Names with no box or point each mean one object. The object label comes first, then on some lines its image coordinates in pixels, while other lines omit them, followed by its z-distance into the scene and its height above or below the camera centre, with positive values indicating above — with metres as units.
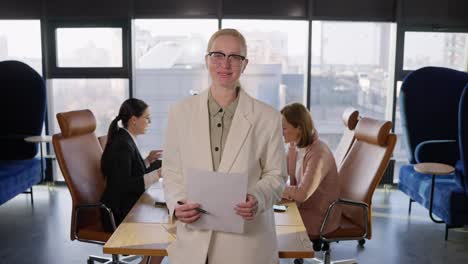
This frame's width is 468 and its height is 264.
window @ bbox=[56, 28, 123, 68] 5.46 +0.33
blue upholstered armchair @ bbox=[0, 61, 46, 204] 4.97 -0.41
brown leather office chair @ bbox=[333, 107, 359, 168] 3.50 -0.43
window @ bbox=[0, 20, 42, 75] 5.45 +0.38
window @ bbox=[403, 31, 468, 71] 5.47 +0.33
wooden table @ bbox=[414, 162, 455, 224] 3.58 -0.75
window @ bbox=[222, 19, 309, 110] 5.43 +0.20
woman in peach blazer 2.71 -0.61
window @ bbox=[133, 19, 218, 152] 5.42 +0.16
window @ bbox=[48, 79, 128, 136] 5.55 -0.29
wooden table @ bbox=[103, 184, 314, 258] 1.85 -0.73
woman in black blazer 2.76 -0.63
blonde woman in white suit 1.55 -0.27
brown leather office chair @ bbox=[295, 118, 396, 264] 2.72 -0.65
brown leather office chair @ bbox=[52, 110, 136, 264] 2.73 -0.64
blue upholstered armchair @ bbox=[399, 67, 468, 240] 4.62 -0.44
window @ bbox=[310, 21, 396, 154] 5.51 +0.05
